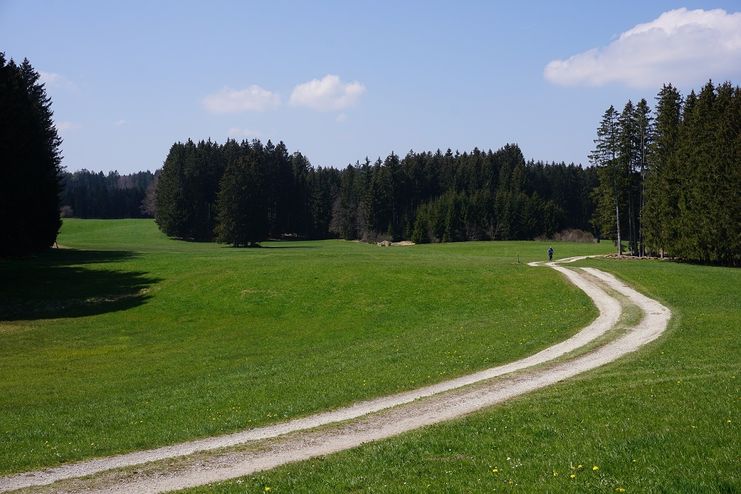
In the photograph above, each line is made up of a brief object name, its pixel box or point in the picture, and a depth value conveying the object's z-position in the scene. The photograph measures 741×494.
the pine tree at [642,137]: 77.00
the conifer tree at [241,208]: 111.88
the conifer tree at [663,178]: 68.19
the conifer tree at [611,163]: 77.88
